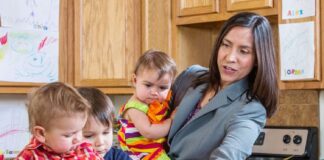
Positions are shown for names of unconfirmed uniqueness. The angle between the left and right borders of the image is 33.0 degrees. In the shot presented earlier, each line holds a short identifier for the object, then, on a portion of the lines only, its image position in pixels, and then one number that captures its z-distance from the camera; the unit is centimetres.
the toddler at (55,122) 121
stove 273
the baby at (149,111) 177
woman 165
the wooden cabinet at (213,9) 274
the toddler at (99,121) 134
